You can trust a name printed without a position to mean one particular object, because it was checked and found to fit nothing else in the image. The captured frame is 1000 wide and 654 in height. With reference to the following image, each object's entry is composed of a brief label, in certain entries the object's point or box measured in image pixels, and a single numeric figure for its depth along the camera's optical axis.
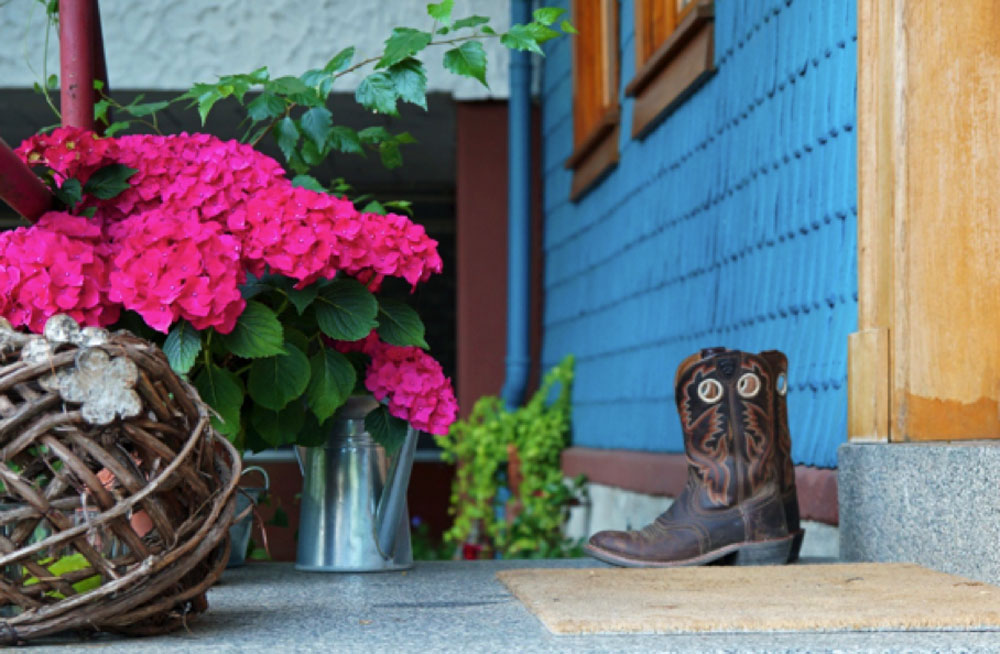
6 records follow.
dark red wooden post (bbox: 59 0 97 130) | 3.08
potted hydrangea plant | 2.74
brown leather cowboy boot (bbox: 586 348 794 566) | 3.23
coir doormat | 2.64
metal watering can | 3.15
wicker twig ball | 2.43
